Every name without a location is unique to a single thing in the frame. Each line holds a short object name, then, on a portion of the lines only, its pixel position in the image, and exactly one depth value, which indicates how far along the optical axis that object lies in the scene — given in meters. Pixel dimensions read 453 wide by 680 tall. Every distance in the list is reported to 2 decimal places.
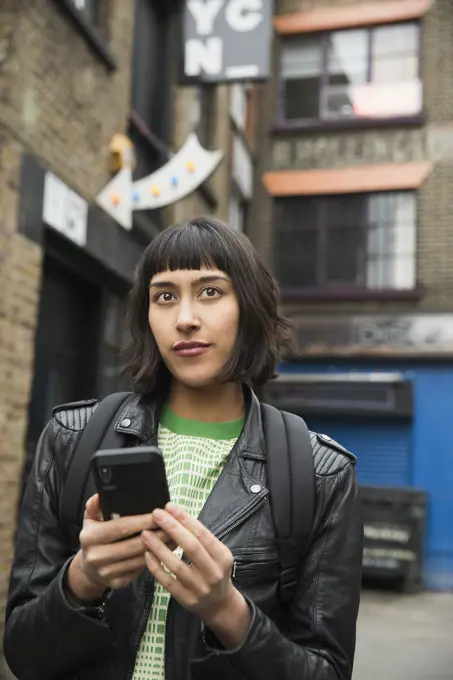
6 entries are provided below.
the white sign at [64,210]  5.86
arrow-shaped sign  6.91
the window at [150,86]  8.56
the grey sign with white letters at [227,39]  7.65
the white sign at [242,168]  13.88
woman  1.46
